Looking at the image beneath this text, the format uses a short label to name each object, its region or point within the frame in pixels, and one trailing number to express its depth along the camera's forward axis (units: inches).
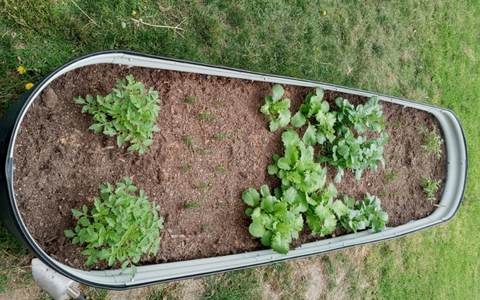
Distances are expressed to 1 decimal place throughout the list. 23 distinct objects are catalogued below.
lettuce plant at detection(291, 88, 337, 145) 97.2
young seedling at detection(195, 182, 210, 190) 86.4
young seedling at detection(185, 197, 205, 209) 84.7
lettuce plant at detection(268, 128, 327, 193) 93.0
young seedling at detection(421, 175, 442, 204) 128.7
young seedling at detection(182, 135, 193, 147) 84.7
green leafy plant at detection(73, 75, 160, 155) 70.9
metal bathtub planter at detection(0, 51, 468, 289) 57.3
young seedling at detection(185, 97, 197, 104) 85.0
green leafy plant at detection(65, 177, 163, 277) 67.1
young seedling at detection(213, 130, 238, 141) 88.7
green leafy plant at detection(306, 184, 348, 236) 95.4
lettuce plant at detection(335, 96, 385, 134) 101.9
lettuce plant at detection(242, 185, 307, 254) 88.3
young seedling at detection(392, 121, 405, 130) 122.1
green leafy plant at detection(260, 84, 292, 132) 92.4
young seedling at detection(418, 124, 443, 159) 129.2
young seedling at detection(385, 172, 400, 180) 119.7
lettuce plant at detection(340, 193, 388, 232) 103.9
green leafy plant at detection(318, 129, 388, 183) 101.7
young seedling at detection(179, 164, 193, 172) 84.5
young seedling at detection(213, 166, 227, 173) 88.9
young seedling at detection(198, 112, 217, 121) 86.8
